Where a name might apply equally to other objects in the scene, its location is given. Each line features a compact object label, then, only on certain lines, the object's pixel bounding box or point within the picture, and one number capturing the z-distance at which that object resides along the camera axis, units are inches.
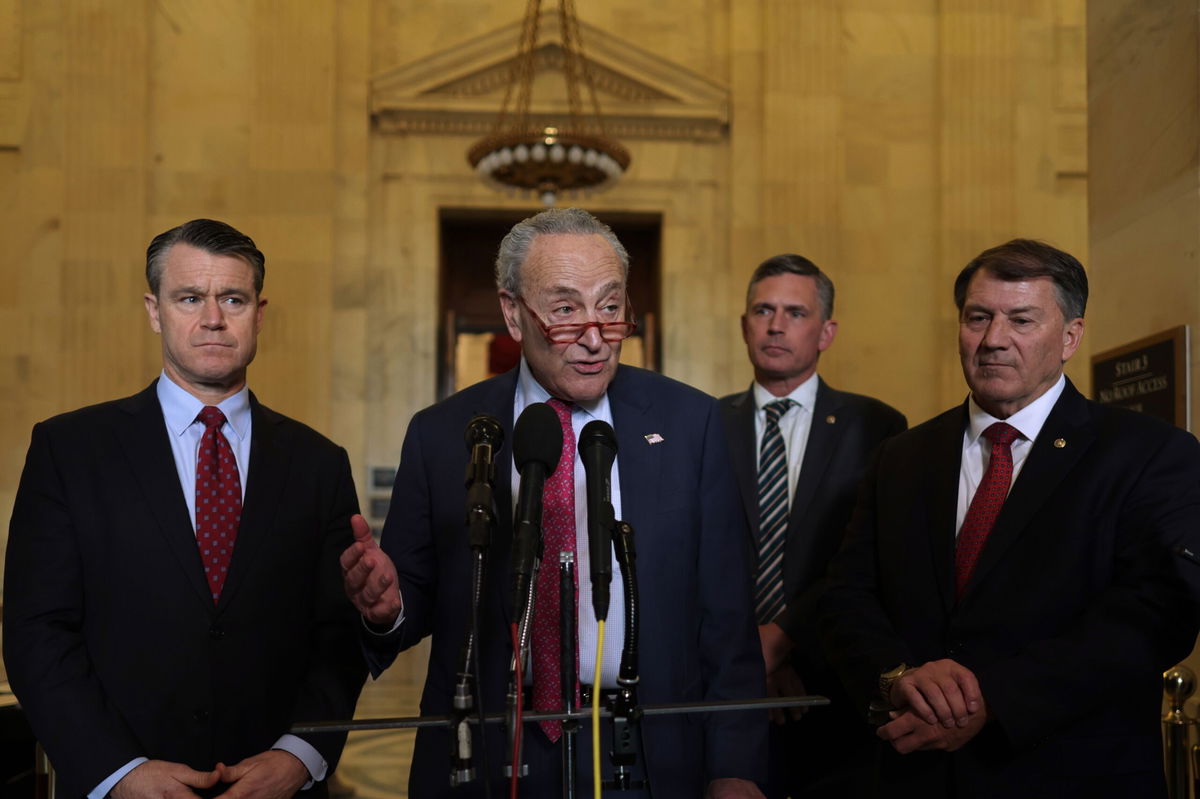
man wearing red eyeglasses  94.3
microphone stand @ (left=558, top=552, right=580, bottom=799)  70.4
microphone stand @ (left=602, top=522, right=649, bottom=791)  70.5
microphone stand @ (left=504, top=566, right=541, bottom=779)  67.1
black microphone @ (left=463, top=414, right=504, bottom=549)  68.8
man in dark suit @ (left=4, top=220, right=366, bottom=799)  96.7
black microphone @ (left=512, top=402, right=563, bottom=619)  68.2
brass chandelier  327.9
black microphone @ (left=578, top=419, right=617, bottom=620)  69.3
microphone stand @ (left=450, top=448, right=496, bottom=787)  67.5
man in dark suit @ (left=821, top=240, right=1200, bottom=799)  100.5
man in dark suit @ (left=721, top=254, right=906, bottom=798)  141.8
